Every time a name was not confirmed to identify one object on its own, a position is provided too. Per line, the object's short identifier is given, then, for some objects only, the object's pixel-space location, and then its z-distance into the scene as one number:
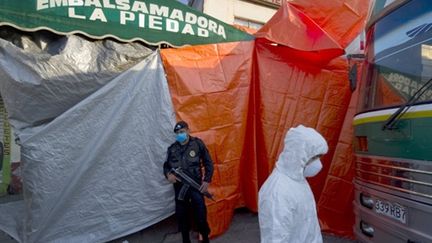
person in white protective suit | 2.19
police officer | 4.57
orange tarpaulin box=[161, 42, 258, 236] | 4.96
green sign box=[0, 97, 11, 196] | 5.95
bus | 2.59
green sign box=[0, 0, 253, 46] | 4.16
